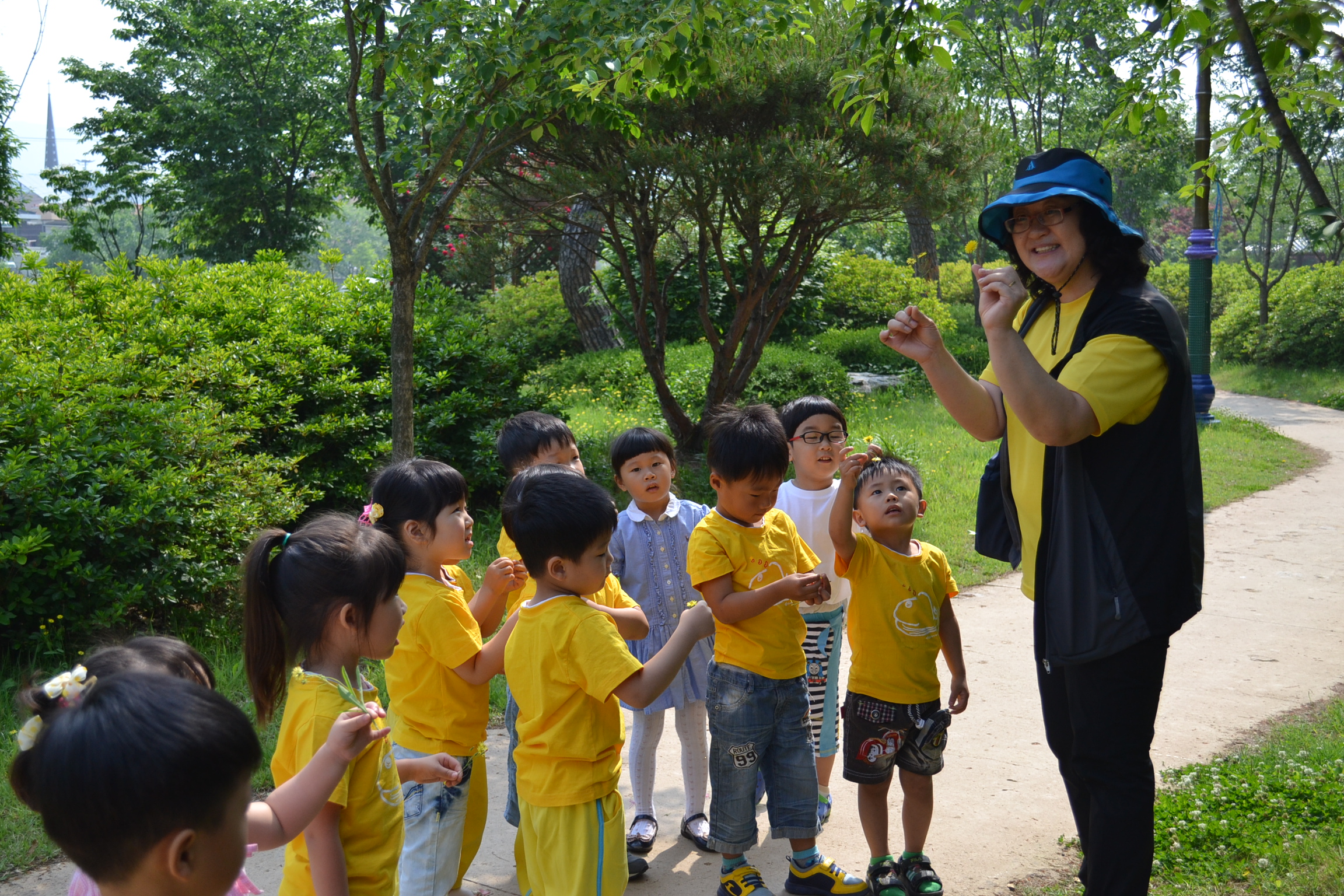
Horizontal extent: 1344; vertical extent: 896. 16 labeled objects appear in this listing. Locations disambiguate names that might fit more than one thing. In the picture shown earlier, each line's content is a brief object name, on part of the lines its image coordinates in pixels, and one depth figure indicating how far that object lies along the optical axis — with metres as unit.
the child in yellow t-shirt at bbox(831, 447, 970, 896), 2.96
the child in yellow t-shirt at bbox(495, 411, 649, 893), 3.20
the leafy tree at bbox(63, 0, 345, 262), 21.23
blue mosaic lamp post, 10.67
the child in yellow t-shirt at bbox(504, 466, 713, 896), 2.30
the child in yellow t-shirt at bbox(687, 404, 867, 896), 2.87
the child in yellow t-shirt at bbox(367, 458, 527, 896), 2.57
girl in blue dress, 3.36
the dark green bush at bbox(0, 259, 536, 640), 4.39
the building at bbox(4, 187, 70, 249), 76.38
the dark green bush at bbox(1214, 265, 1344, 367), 16.86
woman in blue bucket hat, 2.23
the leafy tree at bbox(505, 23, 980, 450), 6.94
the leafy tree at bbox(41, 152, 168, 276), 19.05
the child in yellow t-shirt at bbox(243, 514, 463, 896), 1.97
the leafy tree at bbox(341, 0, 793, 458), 4.71
